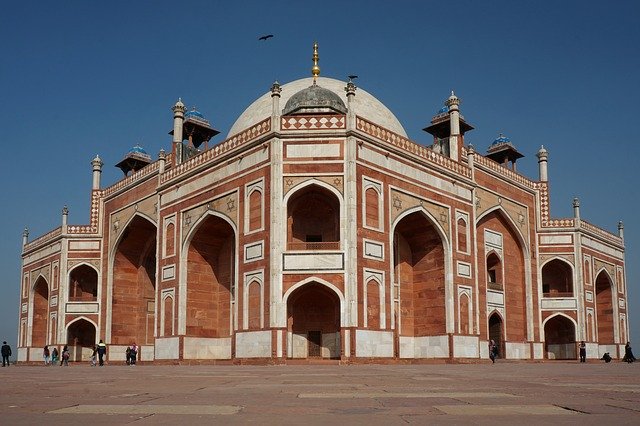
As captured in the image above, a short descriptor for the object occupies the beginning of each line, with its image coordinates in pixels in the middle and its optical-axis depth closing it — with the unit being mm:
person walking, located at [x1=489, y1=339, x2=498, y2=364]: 24972
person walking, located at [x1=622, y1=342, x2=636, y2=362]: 29000
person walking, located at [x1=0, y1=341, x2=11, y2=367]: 29242
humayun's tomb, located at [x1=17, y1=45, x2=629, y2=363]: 21625
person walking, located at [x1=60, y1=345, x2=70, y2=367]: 28141
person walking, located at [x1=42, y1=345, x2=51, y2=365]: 31625
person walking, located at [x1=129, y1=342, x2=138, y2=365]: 27734
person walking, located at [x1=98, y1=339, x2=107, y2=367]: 26625
